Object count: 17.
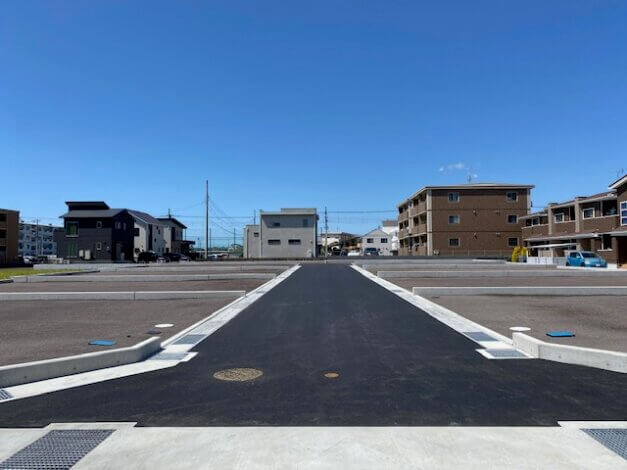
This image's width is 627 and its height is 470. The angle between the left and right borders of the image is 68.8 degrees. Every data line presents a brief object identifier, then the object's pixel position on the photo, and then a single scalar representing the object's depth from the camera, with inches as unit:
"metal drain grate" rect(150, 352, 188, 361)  275.4
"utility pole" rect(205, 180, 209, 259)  2076.8
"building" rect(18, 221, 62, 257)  4207.7
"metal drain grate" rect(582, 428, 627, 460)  149.2
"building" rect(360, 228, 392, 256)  3597.4
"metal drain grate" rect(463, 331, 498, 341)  324.2
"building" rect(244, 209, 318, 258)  2454.5
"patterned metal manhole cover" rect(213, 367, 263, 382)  233.0
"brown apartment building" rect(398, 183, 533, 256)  2113.7
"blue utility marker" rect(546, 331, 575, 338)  327.3
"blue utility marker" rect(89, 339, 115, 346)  312.3
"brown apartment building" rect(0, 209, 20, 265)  2333.9
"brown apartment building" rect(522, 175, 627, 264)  1385.3
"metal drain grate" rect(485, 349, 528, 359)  272.1
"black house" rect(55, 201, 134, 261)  2060.8
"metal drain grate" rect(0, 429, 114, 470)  144.7
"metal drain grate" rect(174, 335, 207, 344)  323.9
